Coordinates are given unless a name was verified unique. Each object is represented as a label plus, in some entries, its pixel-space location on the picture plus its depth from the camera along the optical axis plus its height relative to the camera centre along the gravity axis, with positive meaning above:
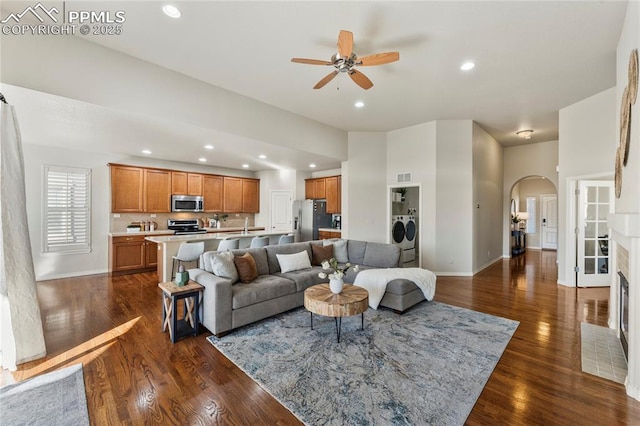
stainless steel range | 7.12 -0.37
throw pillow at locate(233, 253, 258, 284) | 3.61 -0.74
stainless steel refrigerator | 7.88 -0.15
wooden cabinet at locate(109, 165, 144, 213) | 6.17 +0.54
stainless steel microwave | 7.05 +0.24
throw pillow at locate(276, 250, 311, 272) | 4.22 -0.77
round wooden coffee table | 2.80 -0.94
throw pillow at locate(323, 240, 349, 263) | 5.03 -0.72
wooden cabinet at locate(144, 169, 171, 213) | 6.62 +0.53
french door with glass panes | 5.03 -0.38
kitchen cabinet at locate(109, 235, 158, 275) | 5.96 -0.97
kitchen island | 5.04 -0.63
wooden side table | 2.96 -1.09
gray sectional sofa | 3.09 -0.97
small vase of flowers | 3.07 -0.77
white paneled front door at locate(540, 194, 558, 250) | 9.80 -0.25
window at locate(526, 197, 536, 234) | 10.22 -0.03
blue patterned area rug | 1.97 -1.39
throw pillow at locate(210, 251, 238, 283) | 3.40 -0.68
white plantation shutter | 5.55 +0.03
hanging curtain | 2.52 -0.53
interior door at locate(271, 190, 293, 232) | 8.59 +0.09
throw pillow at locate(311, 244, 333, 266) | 4.79 -0.72
